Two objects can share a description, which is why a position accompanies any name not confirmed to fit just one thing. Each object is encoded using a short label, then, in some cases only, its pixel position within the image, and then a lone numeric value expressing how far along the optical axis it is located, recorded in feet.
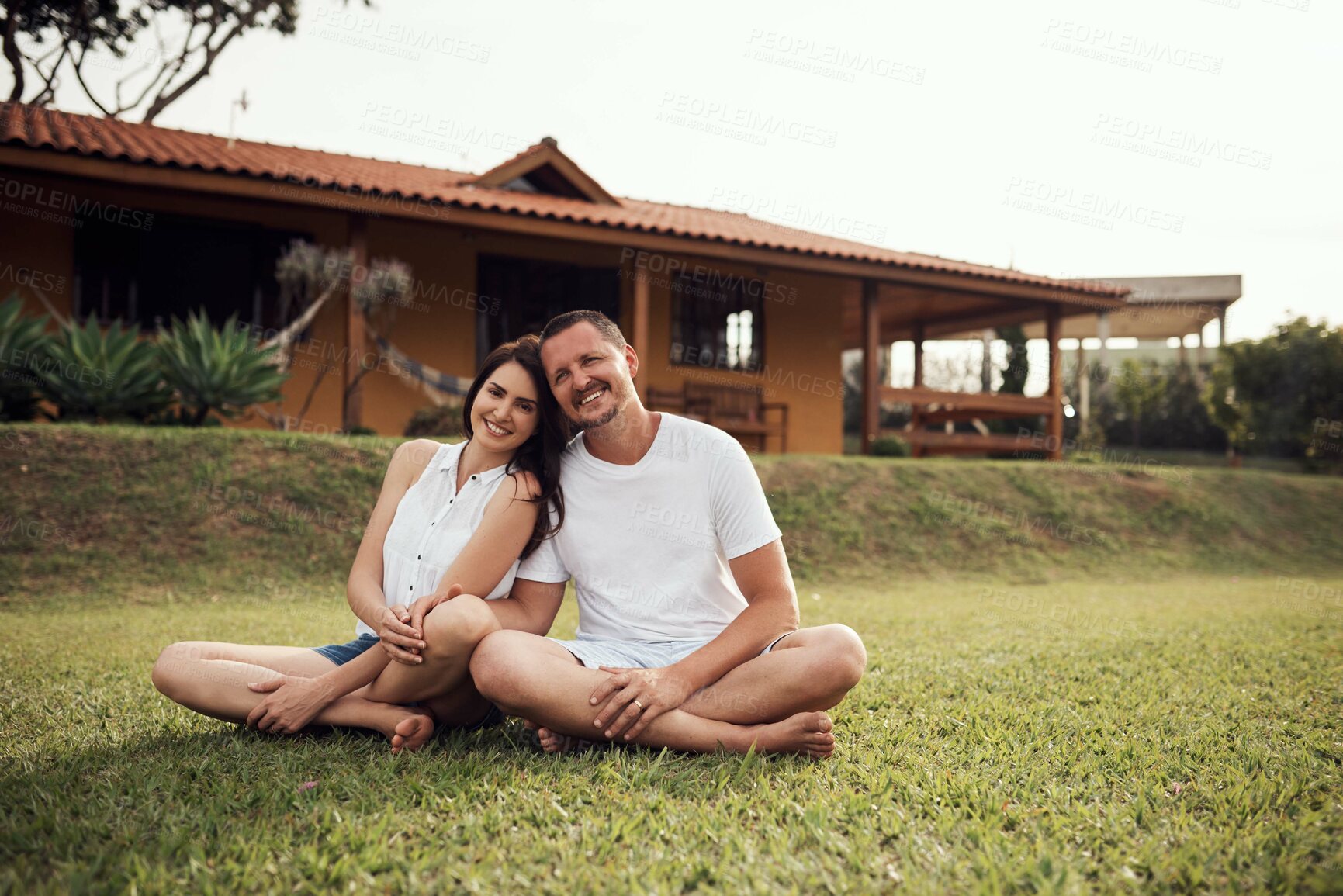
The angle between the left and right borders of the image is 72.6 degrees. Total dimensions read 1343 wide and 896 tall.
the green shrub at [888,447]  40.27
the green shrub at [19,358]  26.86
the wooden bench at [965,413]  44.29
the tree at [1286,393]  56.44
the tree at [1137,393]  73.31
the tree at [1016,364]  70.54
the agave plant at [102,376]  27.20
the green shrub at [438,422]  34.35
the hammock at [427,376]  34.78
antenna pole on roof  38.12
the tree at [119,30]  55.31
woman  8.94
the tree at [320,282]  32.96
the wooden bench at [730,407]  40.09
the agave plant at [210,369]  28.48
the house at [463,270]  32.60
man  8.71
